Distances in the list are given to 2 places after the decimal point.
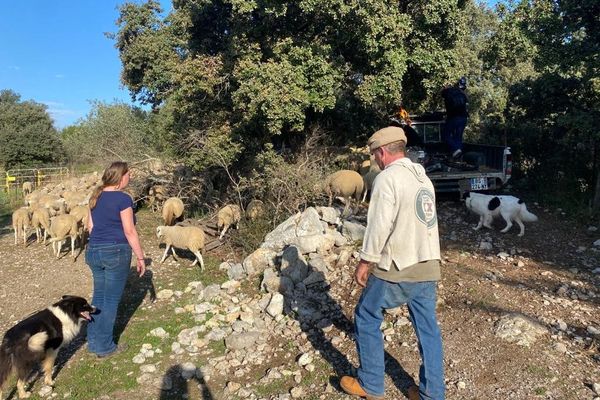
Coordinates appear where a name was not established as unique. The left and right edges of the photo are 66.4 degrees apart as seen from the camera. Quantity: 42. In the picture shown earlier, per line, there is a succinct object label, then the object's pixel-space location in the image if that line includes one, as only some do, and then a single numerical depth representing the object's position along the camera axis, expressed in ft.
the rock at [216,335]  17.79
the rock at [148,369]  15.76
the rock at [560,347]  13.92
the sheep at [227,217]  31.42
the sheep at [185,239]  27.27
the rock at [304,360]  15.04
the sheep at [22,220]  36.29
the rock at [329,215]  26.63
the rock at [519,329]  14.49
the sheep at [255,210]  31.45
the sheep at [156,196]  45.11
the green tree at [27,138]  109.50
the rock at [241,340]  16.84
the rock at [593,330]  14.86
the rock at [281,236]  24.76
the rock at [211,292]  21.57
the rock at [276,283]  20.59
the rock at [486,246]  23.84
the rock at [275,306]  18.86
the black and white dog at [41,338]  13.47
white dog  26.53
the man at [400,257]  10.73
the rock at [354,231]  24.59
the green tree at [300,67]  30.12
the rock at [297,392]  13.42
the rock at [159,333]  18.32
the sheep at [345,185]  31.14
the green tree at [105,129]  98.58
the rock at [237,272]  23.83
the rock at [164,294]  22.65
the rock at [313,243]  23.48
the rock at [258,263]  23.80
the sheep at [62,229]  30.30
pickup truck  31.35
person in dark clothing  33.94
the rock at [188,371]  15.43
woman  15.55
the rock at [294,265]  21.24
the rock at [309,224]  24.75
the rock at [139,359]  16.40
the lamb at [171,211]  35.94
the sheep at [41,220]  35.09
